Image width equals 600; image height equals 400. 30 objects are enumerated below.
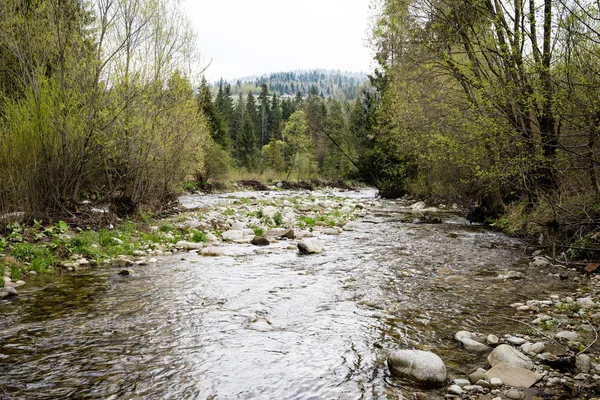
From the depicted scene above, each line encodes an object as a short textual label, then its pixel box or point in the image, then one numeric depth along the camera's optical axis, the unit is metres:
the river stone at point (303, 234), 11.23
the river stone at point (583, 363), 3.31
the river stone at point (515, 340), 3.93
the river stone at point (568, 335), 3.97
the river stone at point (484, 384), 3.12
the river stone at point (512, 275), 6.61
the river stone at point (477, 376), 3.24
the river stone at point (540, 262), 7.44
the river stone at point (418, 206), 19.58
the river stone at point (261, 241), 10.00
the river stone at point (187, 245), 9.24
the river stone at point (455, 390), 3.05
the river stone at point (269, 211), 14.32
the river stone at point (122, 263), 7.55
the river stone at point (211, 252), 8.60
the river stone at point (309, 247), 8.91
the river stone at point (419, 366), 3.21
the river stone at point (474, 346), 3.83
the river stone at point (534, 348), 3.70
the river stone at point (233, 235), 10.45
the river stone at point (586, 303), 4.88
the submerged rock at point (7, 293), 5.34
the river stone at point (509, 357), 3.38
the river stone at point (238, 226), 11.67
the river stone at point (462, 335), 4.08
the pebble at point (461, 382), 3.19
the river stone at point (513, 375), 3.13
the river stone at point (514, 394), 2.94
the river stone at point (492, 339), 3.96
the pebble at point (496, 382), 3.13
